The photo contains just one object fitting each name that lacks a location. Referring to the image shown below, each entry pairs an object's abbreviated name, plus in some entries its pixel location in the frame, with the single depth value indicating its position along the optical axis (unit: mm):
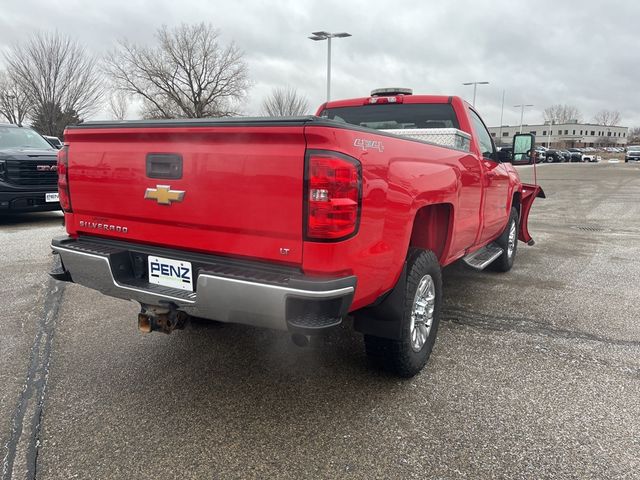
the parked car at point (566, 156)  62516
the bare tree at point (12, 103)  31297
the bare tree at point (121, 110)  43844
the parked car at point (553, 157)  57688
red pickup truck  2246
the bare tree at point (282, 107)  43969
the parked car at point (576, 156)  62438
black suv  8109
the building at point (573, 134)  121250
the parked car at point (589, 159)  64750
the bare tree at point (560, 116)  130750
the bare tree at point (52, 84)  24969
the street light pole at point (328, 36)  20172
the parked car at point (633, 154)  51156
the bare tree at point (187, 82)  40906
